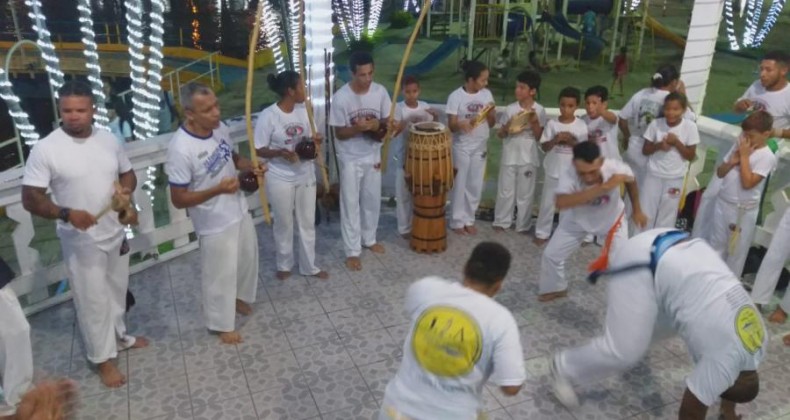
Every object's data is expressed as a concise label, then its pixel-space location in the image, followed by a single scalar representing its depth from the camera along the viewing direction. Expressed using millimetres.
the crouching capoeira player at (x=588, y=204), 3637
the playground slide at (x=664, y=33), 17288
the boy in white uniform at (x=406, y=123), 4930
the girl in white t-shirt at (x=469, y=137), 4957
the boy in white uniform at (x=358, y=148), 4422
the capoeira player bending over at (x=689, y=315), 2650
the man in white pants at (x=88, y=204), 2959
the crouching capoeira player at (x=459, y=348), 2133
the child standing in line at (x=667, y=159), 4461
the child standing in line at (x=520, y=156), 4930
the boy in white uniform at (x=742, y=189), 3941
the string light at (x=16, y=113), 6582
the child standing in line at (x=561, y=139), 4730
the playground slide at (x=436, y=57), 13252
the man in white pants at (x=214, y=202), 3309
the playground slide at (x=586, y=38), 13953
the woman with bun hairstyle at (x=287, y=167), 4074
